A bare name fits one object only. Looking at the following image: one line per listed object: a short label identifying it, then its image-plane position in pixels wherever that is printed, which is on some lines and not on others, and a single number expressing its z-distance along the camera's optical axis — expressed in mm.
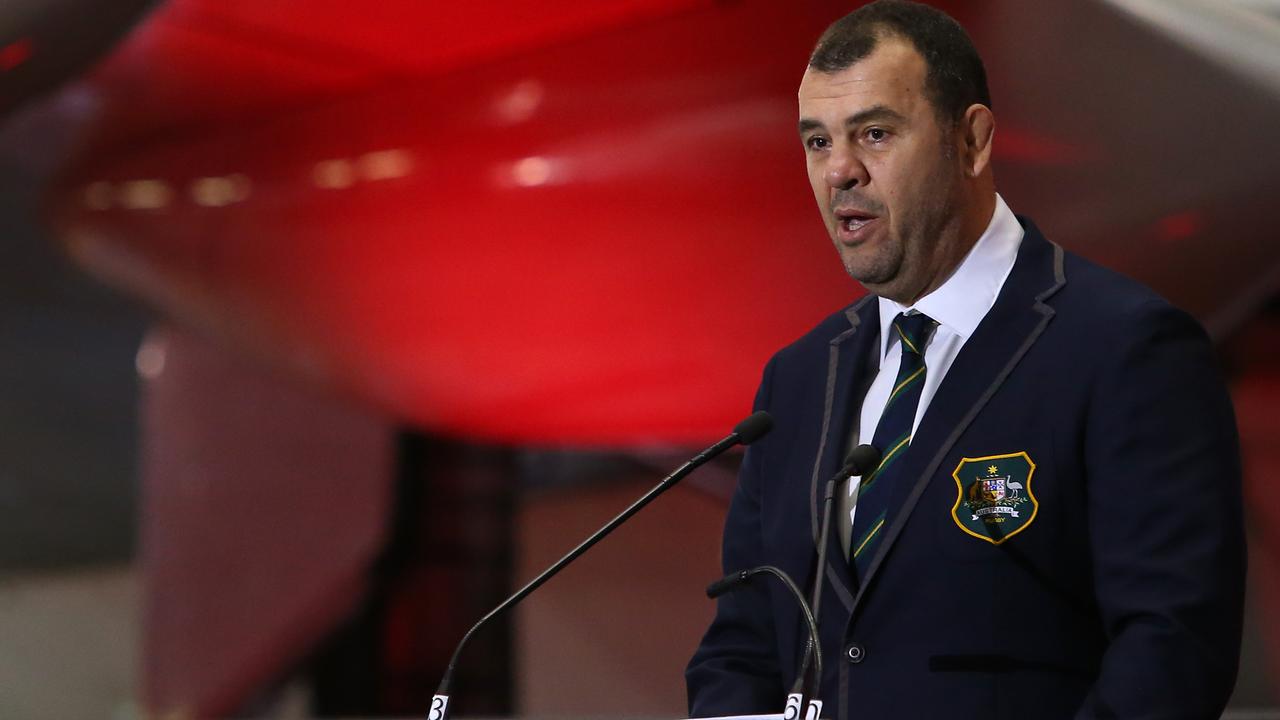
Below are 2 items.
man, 8365
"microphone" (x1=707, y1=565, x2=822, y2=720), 8279
